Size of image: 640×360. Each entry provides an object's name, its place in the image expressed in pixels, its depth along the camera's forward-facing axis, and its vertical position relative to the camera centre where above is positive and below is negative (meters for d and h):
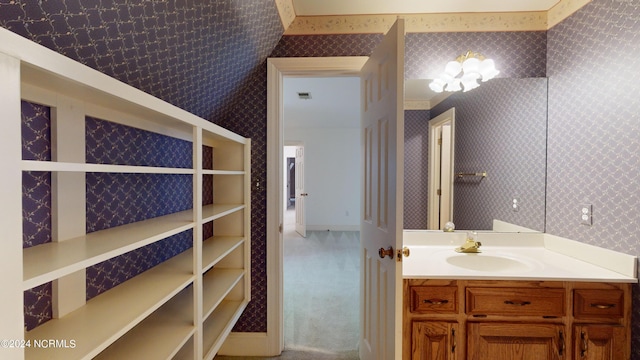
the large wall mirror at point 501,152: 1.87 +0.18
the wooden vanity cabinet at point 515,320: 1.36 -0.71
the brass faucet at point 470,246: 1.76 -0.45
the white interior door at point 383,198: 1.26 -0.11
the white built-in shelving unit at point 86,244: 0.51 -0.21
